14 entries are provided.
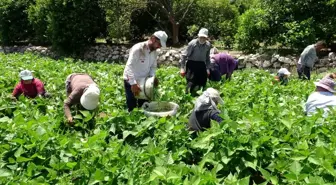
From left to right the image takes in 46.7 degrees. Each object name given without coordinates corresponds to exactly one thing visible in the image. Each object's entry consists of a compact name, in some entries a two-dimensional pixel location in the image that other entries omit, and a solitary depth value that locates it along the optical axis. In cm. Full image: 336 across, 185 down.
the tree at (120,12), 1580
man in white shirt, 462
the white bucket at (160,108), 462
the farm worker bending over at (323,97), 445
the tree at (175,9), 1609
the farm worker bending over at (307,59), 868
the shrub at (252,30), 1330
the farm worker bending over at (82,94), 432
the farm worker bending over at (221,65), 708
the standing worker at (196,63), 620
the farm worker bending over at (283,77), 732
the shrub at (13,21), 1897
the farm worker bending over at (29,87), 555
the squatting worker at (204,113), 413
